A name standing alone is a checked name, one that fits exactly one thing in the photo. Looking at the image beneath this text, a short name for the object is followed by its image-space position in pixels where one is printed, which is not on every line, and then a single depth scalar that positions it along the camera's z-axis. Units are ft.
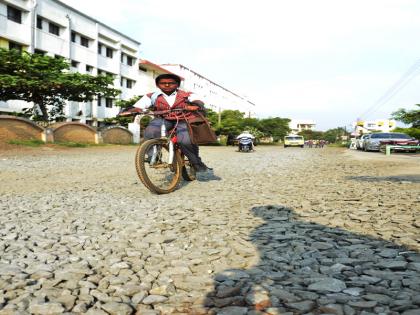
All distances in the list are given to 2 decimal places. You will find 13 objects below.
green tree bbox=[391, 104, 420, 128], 122.11
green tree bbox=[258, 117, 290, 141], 272.51
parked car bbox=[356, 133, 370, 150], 95.94
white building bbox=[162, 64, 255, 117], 229.62
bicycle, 18.62
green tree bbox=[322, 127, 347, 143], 437.17
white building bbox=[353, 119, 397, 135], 227.40
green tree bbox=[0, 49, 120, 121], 69.97
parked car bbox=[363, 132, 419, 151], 79.05
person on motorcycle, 88.28
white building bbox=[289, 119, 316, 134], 560.61
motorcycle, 87.66
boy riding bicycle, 20.97
